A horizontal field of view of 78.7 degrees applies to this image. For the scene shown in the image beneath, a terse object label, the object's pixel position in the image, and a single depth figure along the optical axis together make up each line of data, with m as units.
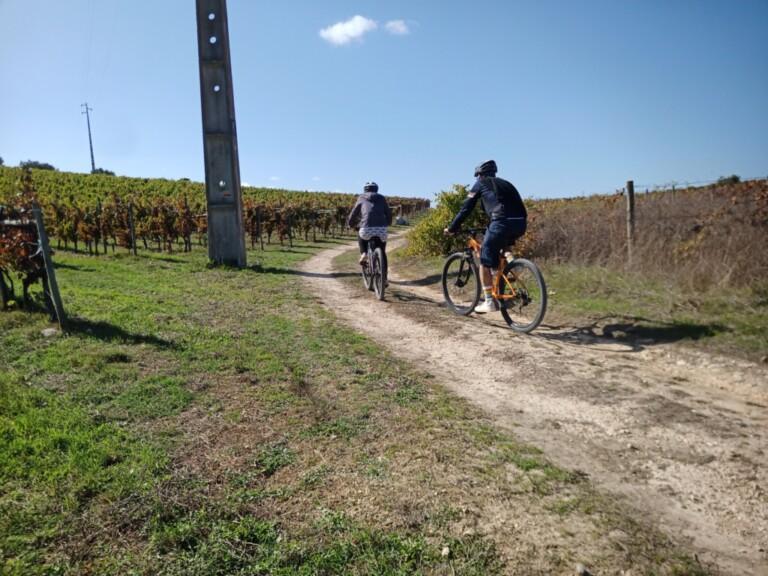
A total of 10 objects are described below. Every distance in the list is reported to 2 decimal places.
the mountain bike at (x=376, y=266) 8.32
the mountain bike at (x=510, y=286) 5.94
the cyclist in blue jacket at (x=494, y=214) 6.08
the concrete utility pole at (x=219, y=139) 12.28
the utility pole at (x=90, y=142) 74.94
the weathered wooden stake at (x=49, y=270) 5.54
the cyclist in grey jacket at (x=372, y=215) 8.48
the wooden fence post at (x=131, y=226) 15.90
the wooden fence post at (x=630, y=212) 9.07
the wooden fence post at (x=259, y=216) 19.78
